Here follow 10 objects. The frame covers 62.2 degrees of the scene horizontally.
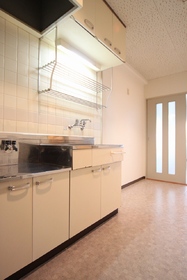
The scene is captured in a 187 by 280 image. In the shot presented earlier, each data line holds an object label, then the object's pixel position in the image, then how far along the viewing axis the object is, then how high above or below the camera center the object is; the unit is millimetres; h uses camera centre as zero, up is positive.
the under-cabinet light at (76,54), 1737 +1115
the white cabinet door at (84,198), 1393 -529
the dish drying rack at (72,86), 1723 +799
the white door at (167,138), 3605 +145
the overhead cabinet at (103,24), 1533 +1326
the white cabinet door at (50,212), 1120 -534
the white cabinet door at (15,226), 951 -536
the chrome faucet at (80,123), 2035 +275
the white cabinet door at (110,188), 1756 -533
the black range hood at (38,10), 1351 +1236
